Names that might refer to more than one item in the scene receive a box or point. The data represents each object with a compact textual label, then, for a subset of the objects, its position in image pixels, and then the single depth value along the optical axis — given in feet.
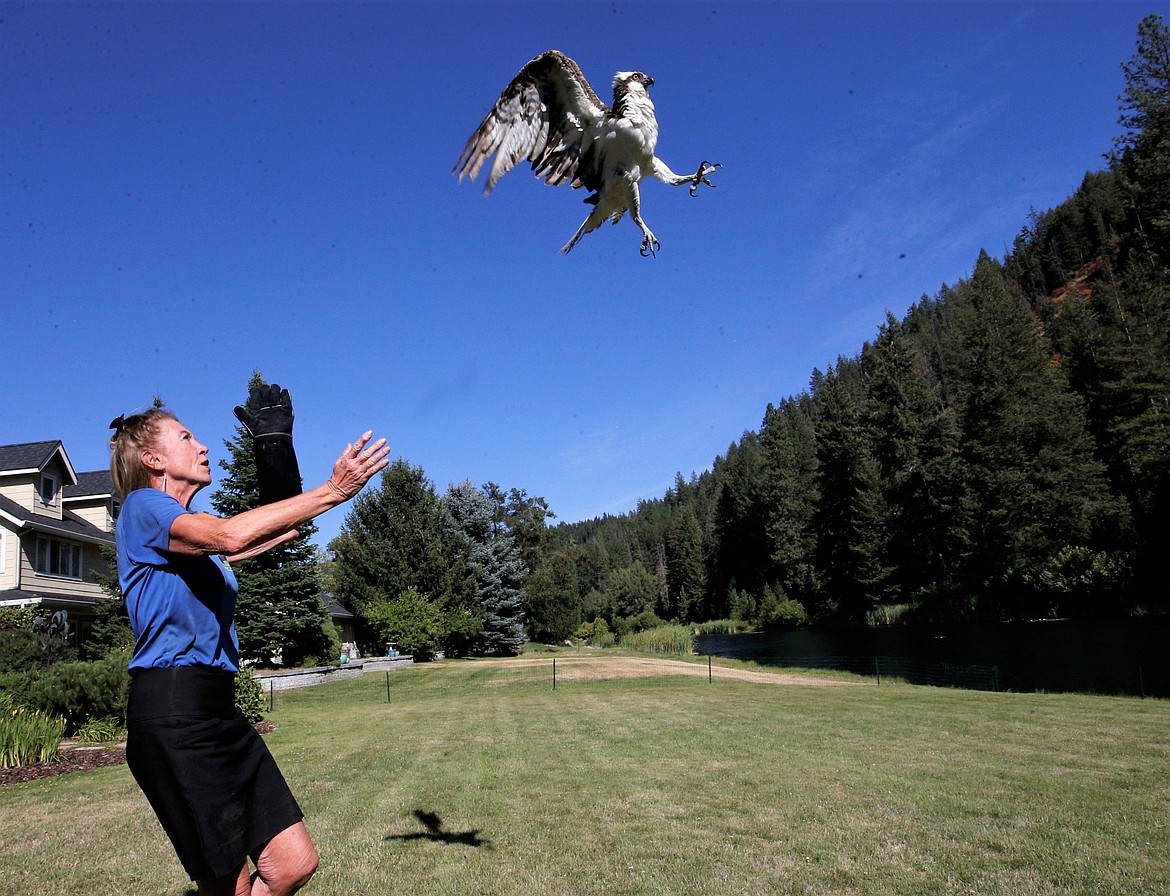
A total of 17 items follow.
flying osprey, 15.97
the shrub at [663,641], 140.67
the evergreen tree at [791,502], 226.58
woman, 7.93
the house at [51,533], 69.21
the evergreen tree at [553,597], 177.68
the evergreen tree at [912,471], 158.83
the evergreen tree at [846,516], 181.40
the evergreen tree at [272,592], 80.74
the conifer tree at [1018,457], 133.08
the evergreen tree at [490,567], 136.15
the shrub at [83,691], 37.47
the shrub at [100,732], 38.99
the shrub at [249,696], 42.52
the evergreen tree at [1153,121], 98.43
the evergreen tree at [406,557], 116.98
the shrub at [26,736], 31.19
